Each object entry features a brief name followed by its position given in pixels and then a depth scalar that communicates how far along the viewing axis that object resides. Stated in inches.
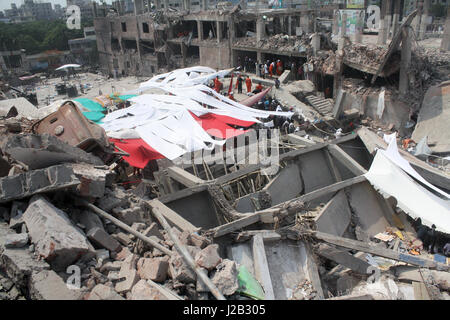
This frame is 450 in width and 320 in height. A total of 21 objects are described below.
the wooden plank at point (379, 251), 240.7
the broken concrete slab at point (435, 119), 496.7
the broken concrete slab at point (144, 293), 156.0
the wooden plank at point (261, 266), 198.7
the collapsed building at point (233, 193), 169.3
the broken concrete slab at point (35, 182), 192.2
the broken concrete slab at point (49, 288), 147.3
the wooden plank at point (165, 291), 156.4
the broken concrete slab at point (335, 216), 307.9
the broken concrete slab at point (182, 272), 165.0
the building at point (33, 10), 4779.0
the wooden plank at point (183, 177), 314.8
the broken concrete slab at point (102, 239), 185.2
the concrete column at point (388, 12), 761.6
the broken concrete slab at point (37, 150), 210.7
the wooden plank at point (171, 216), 245.0
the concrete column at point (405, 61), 551.3
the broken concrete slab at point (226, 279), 161.0
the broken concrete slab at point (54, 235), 163.9
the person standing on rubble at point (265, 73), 788.8
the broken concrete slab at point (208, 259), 167.5
